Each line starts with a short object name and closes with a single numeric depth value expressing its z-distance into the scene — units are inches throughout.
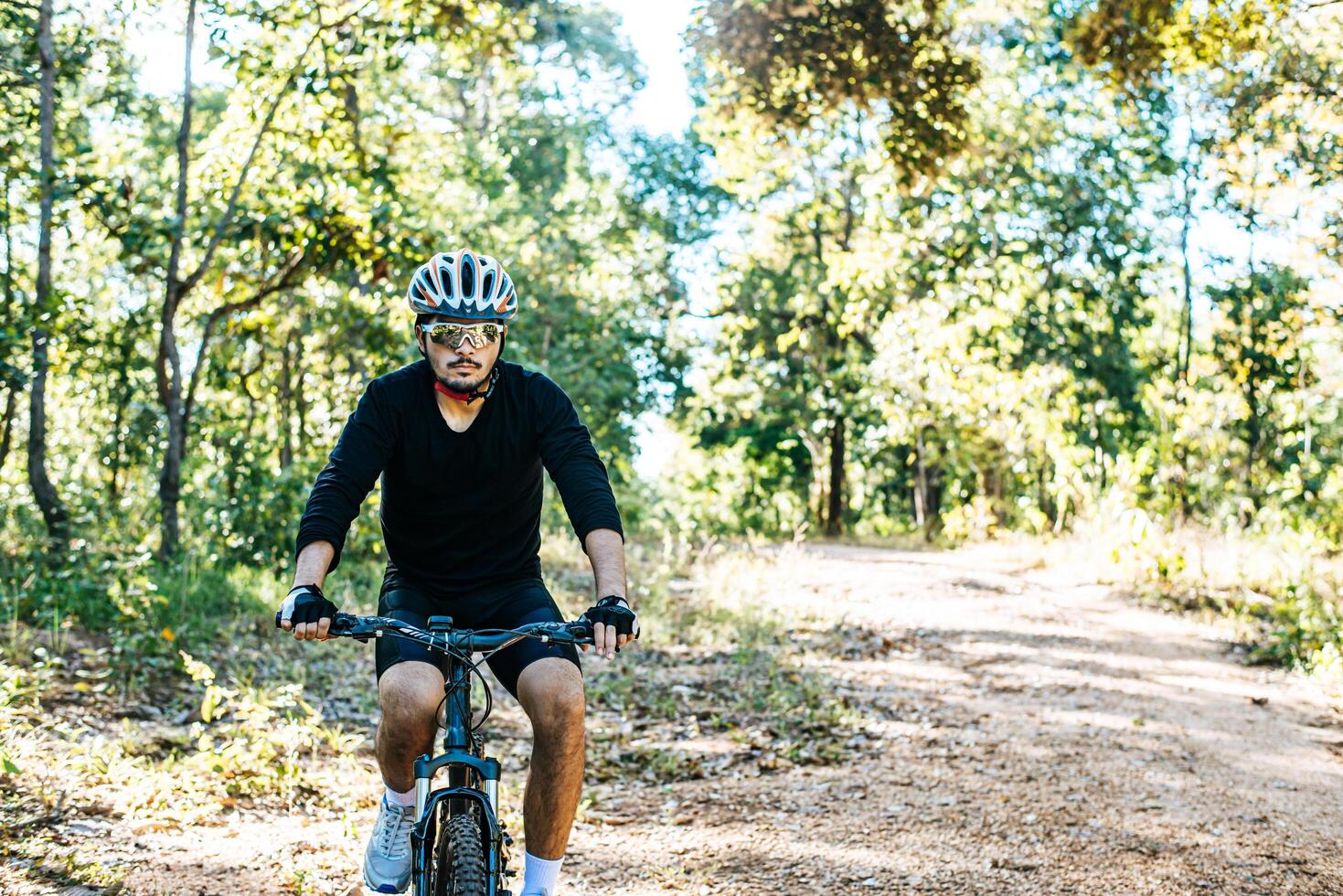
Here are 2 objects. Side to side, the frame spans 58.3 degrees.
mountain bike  117.8
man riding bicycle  133.7
